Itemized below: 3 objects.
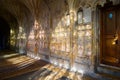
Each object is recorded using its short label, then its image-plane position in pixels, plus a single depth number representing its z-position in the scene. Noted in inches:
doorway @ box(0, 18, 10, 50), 421.7
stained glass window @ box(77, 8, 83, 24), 128.1
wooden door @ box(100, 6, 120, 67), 110.4
